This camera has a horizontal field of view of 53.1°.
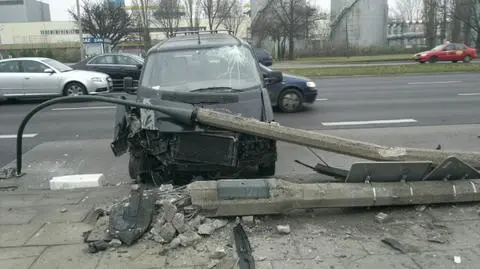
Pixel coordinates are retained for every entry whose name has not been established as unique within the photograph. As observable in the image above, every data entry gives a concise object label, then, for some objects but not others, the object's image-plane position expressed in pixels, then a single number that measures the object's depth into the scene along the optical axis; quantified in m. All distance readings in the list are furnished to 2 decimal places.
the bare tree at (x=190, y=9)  54.78
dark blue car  12.71
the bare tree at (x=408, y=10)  84.69
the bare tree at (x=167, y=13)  51.72
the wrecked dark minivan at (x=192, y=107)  5.33
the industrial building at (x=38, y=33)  87.06
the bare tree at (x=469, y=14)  48.09
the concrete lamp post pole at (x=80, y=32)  34.91
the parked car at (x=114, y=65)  18.56
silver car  15.72
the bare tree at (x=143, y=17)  47.16
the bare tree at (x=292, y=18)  54.34
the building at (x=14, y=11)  99.38
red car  34.16
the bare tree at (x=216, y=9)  54.59
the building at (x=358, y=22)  69.06
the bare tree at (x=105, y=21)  44.72
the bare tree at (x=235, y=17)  59.34
